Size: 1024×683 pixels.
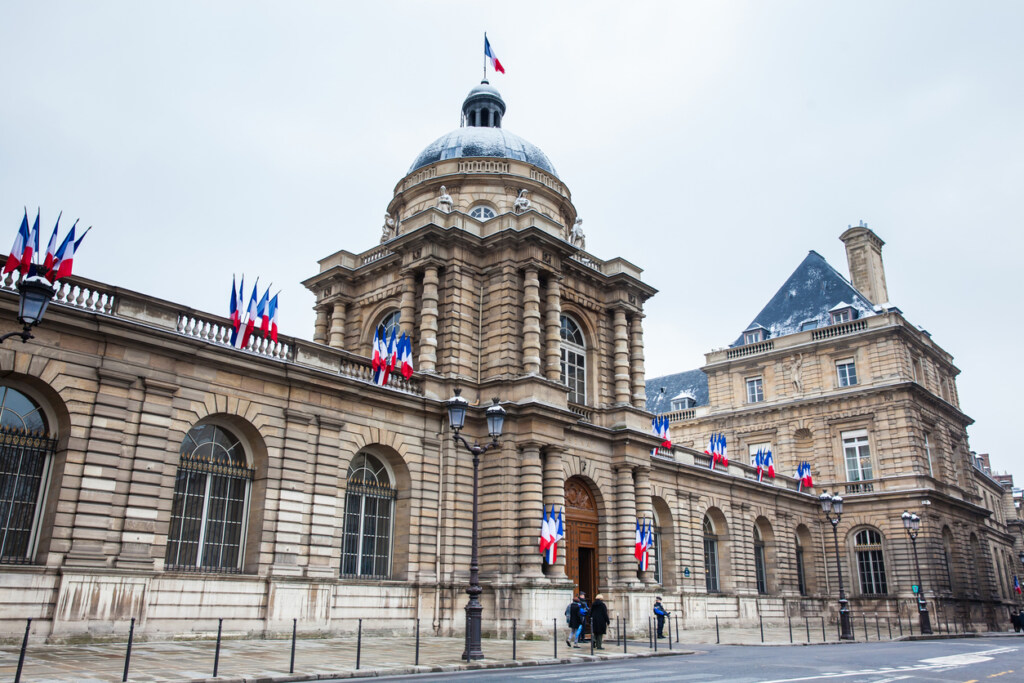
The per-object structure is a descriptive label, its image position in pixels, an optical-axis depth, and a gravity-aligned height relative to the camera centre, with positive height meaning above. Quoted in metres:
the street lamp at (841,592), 29.52 +0.15
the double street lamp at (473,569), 17.08 +0.51
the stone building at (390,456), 18.61 +3.99
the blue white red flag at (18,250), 17.98 +7.25
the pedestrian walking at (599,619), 21.58 -0.64
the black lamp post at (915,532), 36.00 +2.85
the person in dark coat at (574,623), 21.83 -0.75
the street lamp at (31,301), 12.18 +4.16
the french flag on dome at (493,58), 37.17 +23.70
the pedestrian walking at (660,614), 27.48 -0.63
